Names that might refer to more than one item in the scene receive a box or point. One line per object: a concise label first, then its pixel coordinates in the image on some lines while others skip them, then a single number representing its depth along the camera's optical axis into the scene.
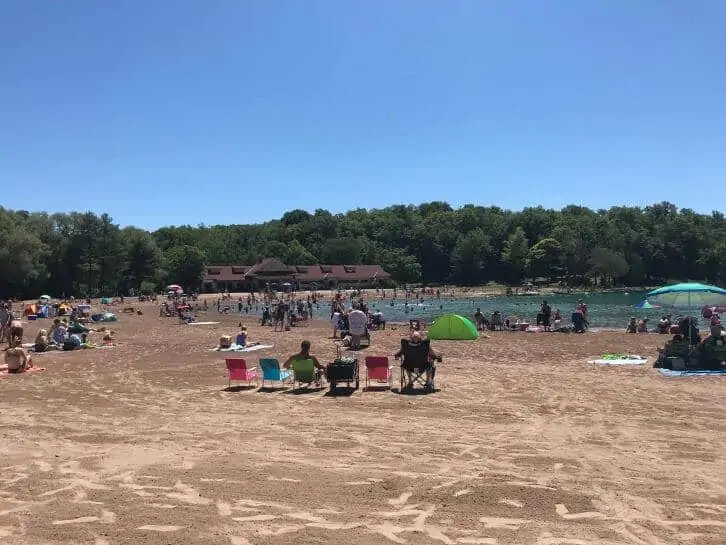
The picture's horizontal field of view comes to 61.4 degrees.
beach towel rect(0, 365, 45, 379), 14.22
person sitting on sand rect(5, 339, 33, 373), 14.58
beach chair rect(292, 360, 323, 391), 12.38
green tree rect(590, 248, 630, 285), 101.88
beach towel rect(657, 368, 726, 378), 13.57
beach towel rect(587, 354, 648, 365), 15.91
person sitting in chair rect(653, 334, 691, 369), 14.60
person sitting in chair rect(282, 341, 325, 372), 12.38
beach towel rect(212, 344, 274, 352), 19.45
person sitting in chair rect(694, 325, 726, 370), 14.09
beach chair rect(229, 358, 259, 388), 12.59
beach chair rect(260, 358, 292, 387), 12.62
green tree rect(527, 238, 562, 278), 110.62
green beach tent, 22.50
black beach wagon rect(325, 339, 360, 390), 12.00
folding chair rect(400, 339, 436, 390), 12.22
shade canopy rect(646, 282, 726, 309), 15.59
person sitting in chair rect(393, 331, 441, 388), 12.20
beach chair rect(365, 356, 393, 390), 12.37
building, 95.38
